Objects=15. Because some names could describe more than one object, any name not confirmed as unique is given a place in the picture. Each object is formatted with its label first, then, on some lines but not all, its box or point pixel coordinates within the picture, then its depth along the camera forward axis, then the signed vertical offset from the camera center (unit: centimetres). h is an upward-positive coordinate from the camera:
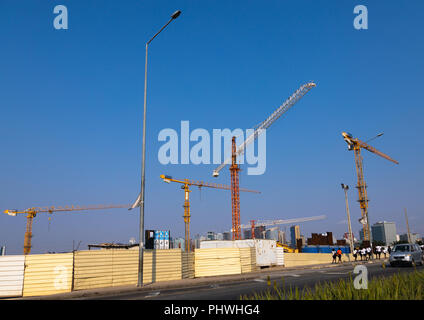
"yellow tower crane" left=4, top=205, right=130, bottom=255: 14562 +796
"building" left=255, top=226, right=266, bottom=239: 18638 -179
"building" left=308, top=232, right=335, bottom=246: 8069 -273
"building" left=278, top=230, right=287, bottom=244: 16155 -276
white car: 2411 -206
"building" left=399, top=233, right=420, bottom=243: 16806 -527
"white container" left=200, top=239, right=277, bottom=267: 3191 -222
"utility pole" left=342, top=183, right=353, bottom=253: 4141 +227
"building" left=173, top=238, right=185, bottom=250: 14888 -414
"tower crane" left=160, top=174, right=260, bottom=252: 11041 +954
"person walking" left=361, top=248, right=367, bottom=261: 3841 -279
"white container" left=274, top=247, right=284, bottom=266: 3462 -264
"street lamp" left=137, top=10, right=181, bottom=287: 1853 +281
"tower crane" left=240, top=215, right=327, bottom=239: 19462 +387
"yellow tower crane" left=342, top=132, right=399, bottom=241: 8416 +1583
